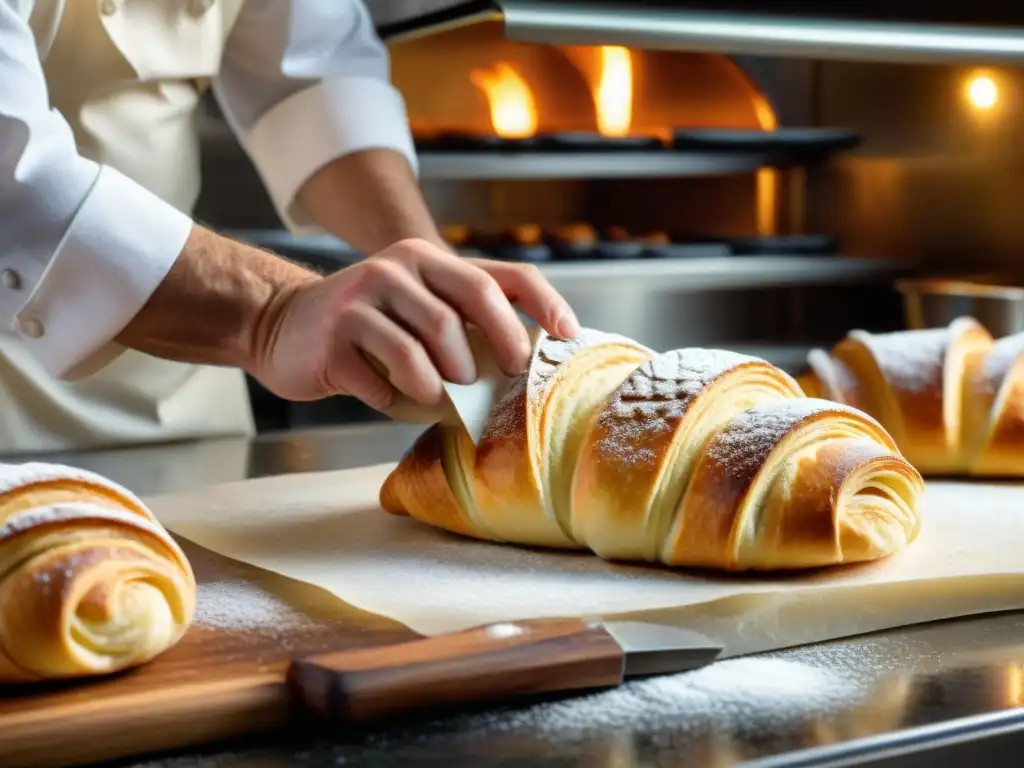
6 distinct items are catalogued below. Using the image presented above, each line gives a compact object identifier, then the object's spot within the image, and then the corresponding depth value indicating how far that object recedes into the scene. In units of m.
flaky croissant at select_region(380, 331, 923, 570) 0.94
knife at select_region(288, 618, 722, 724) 0.70
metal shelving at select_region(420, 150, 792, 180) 2.42
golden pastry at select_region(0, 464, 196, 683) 0.71
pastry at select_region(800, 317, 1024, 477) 1.25
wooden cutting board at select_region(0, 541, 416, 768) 0.67
